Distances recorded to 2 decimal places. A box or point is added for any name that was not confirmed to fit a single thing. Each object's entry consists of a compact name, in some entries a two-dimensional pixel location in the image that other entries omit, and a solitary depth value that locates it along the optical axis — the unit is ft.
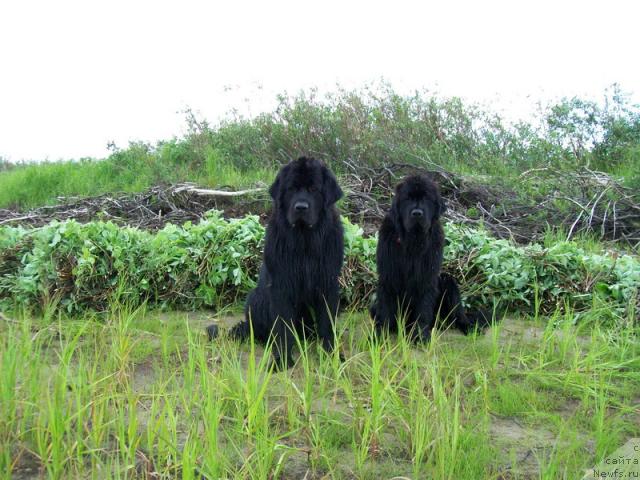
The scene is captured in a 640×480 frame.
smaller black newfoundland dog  17.02
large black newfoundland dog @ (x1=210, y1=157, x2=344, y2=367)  15.43
